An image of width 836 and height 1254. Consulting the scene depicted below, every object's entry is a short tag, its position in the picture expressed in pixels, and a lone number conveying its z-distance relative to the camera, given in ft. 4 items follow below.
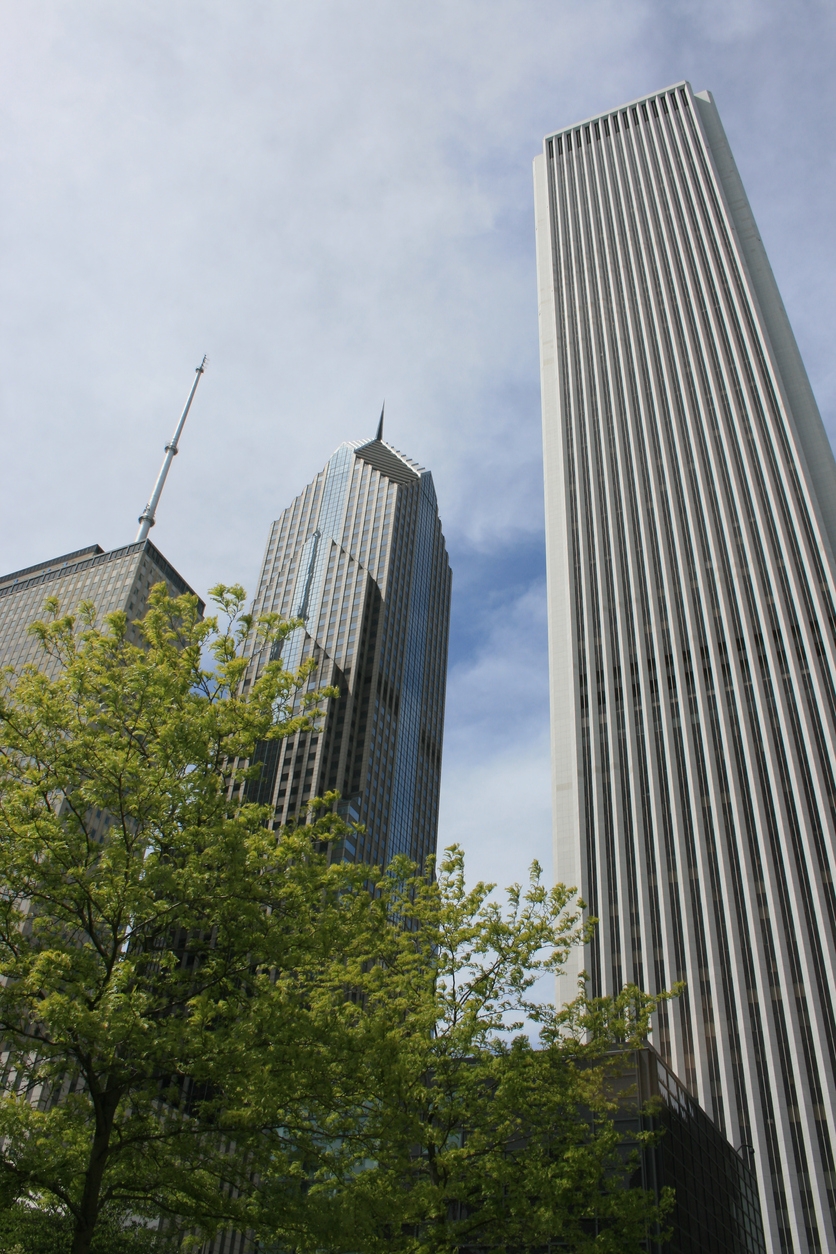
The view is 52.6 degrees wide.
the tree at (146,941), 41.75
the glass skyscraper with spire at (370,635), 401.90
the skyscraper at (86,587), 418.10
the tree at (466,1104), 49.57
